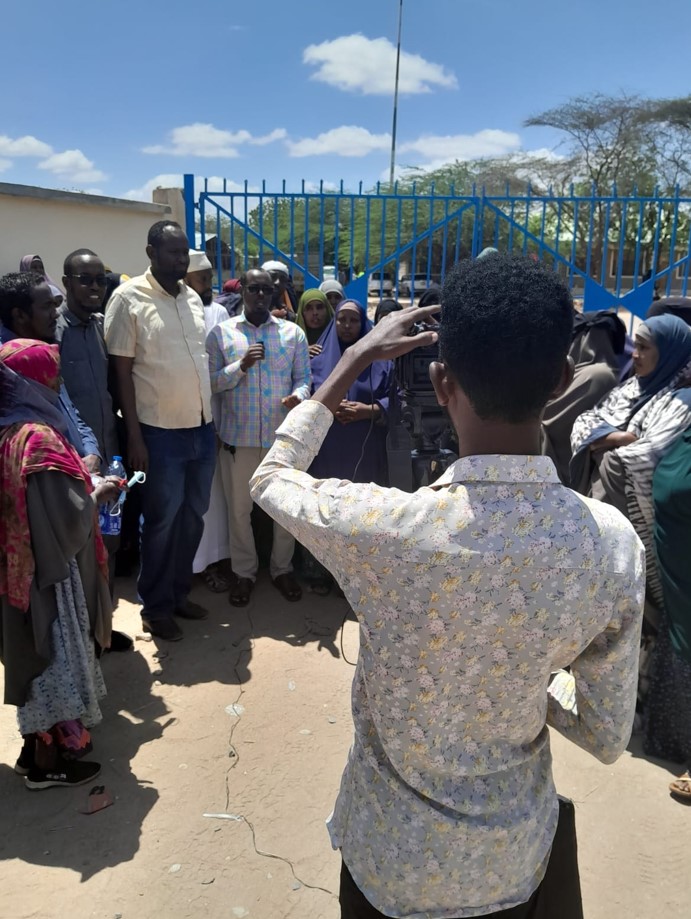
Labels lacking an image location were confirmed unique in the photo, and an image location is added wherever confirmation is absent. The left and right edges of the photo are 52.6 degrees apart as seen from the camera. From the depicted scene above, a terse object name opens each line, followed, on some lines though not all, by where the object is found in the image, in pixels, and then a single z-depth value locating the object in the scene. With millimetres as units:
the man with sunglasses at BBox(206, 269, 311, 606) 3875
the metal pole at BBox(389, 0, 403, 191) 24870
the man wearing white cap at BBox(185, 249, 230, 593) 4227
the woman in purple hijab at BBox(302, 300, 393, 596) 4023
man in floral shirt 967
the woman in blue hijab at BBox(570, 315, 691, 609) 2764
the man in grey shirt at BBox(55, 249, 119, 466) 3326
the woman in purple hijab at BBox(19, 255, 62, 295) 4809
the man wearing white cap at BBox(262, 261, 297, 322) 6152
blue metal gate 6473
